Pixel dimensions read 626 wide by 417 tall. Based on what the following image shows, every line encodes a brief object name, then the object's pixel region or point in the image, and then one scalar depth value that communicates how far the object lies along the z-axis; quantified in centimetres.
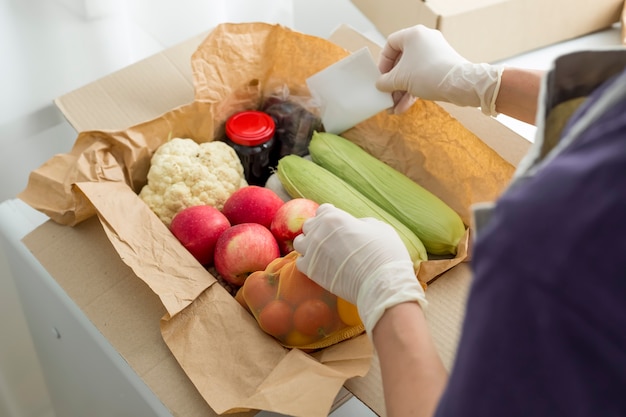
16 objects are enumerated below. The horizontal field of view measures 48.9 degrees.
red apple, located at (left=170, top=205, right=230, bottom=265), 88
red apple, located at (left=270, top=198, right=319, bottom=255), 88
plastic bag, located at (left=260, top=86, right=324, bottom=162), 105
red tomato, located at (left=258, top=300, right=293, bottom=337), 76
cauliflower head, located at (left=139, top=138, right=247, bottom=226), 93
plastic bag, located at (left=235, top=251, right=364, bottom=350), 77
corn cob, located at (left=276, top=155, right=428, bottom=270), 89
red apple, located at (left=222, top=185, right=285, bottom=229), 91
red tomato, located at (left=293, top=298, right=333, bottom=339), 76
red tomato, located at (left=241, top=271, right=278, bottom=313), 78
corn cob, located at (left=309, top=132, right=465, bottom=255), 91
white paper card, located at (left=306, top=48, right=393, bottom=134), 99
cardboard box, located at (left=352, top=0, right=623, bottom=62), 108
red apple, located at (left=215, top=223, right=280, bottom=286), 84
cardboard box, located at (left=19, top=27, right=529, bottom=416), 74
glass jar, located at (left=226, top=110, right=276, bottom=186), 101
